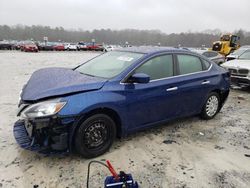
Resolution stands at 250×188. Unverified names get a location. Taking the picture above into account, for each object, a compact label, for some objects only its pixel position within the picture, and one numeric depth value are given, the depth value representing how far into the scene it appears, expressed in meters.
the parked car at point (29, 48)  26.00
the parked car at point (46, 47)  31.82
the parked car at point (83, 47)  36.57
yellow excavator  16.50
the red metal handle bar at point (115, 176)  1.74
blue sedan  2.35
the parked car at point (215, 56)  10.70
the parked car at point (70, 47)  34.12
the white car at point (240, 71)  6.29
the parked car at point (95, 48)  36.55
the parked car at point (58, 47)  32.90
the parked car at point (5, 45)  29.30
